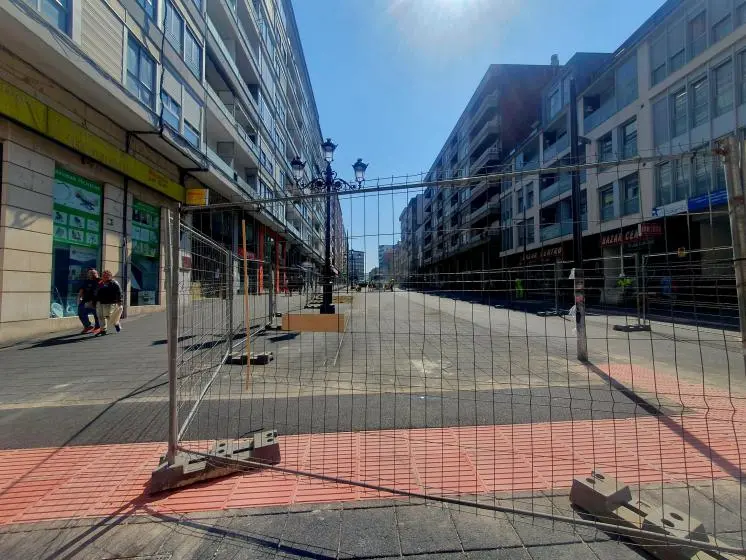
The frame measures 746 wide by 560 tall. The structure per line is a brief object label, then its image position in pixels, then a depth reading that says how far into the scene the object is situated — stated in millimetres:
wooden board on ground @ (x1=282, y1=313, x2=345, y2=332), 5033
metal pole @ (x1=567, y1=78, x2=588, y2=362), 6809
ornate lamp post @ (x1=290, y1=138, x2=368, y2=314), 11039
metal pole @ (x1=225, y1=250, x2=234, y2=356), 5395
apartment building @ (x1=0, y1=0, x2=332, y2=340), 8922
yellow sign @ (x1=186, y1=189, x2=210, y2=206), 15734
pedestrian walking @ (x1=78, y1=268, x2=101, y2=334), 9703
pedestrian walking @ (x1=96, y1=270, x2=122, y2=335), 9677
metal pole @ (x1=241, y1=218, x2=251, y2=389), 4919
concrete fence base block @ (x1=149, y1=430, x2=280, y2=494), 2756
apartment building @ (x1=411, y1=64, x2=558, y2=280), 42281
